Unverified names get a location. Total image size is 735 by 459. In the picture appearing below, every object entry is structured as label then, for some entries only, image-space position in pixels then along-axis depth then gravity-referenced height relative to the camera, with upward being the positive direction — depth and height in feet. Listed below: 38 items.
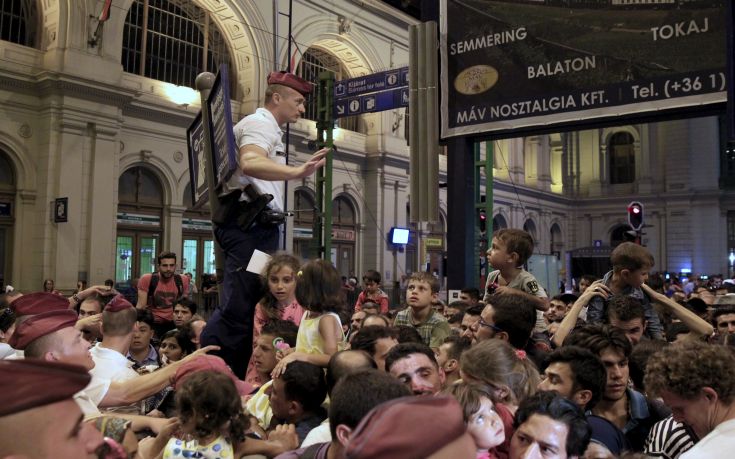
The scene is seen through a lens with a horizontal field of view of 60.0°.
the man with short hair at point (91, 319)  15.85 -1.69
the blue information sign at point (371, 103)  47.52 +11.92
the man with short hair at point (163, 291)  26.12 -1.48
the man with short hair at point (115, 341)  12.05 -1.71
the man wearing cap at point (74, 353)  9.50 -1.47
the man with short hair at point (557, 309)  26.05 -2.07
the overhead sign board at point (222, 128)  11.51 +2.42
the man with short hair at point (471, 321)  16.85 -1.69
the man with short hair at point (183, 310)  24.08 -2.05
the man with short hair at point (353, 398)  6.50 -1.45
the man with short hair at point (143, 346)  18.51 -2.64
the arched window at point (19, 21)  55.77 +20.78
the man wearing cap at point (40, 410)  4.22 -1.06
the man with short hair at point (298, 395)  10.49 -2.29
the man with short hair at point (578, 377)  10.33 -1.91
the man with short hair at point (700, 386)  8.70 -1.73
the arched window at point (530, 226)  126.41 +6.74
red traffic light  41.11 +2.88
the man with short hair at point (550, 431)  8.00 -2.17
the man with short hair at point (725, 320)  19.54 -1.84
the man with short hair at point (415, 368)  10.56 -1.84
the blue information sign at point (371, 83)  47.55 +13.56
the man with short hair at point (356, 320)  21.69 -2.19
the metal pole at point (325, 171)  44.73 +6.26
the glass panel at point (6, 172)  55.21 +7.24
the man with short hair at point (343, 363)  10.21 -1.71
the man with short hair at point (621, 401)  10.92 -2.48
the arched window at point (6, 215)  54.70 +3.41
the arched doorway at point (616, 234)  137.49 +5.81
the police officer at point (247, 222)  12.96 +0.76
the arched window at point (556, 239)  135.59 +4.46
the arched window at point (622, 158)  139.44 +22.64
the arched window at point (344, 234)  85.05 +3.22
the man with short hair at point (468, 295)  24.86 -1.41
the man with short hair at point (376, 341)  12.84 -1.71
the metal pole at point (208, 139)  12.84 +2.37
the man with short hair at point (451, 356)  12.97 -2.06
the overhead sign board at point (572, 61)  20.12 +6.80
